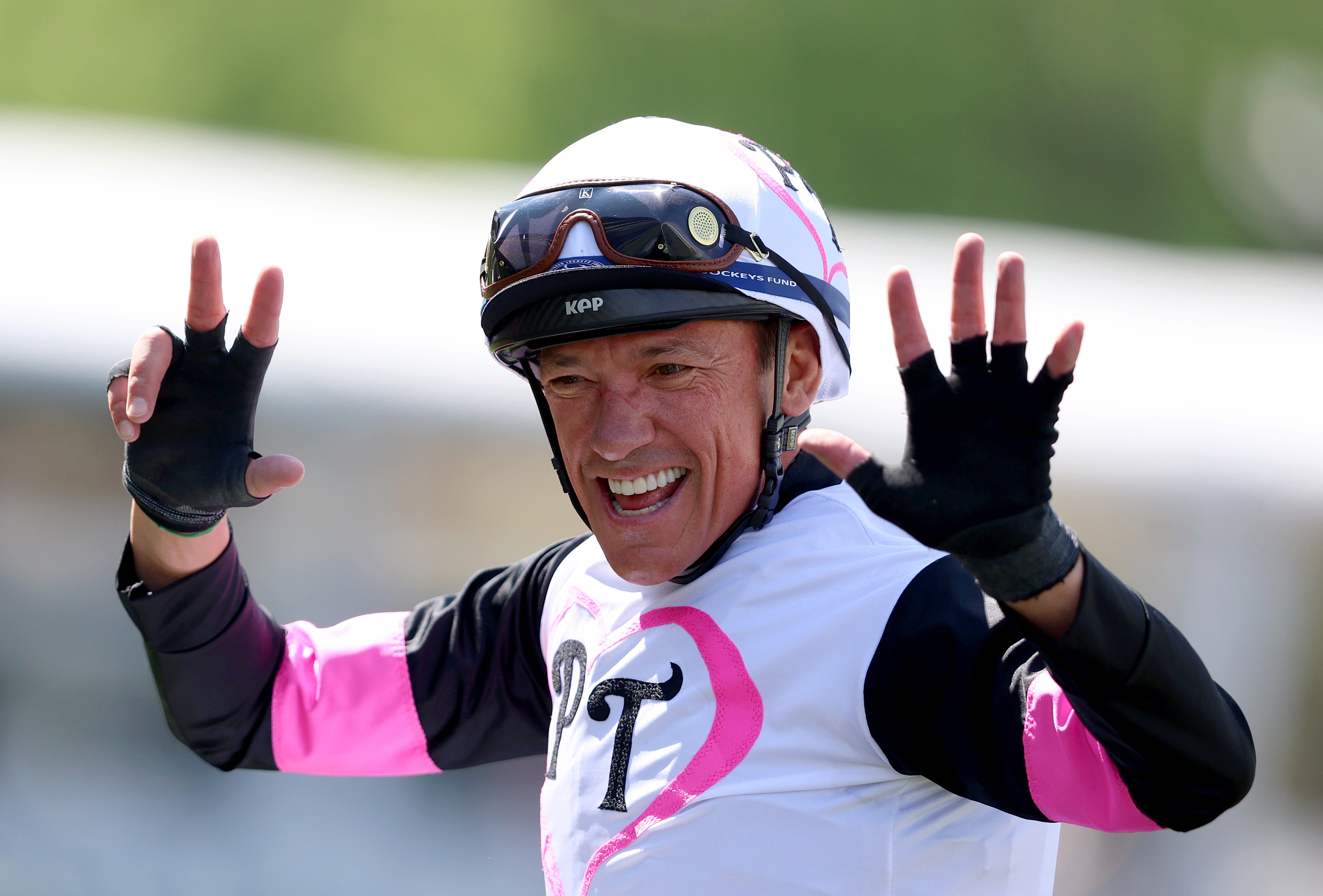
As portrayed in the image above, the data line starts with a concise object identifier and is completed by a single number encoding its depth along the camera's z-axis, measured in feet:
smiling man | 22.39
